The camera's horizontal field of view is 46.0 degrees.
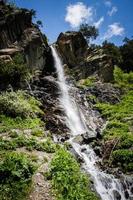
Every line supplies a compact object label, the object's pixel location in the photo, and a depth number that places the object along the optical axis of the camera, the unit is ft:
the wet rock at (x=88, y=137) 40.04
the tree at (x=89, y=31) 123.36
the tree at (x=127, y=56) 105.21
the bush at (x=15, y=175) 23.50
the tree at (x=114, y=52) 104.69
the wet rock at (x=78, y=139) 39.77
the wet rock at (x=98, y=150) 37.43
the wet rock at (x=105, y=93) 64.02
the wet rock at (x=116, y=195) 28.74
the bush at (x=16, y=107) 44.35
